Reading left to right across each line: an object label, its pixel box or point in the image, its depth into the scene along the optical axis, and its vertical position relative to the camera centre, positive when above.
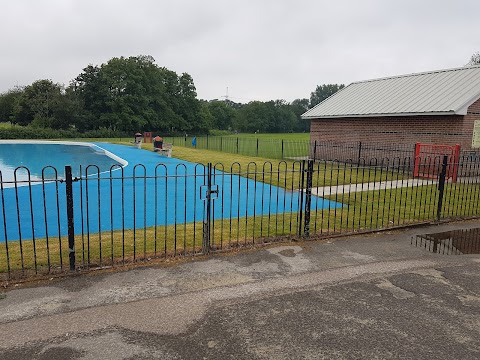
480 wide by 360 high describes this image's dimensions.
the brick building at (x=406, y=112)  15.30 +0.55
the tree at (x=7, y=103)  63.87 +2.77
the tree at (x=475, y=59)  52.01 +9.24
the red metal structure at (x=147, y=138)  39.44 -1.77
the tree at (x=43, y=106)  49.09 +1.87
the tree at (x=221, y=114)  86.34 +1.83
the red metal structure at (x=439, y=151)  14.12 -1.09
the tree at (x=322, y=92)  111.18 +9.29
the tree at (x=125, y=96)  54.25 +3.67
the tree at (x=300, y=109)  93.06 +3.57
